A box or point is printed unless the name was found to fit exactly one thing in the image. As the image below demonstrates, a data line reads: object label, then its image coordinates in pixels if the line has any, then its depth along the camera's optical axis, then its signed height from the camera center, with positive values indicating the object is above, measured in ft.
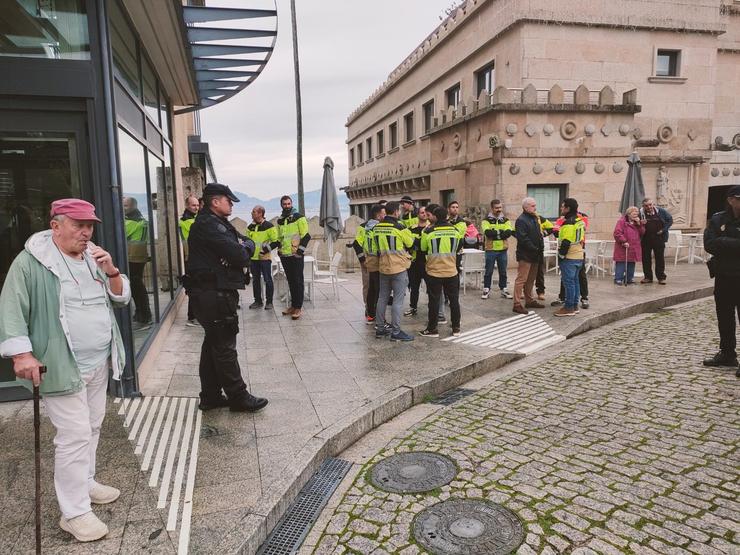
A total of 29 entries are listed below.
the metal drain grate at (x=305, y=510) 10.98 -6.70
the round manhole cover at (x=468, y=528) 10.60 -6.54
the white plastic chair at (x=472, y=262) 38.11 -3.71
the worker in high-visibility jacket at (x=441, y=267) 25.91 -2.77
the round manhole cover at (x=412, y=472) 13.08 -6.60
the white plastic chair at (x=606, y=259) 45.44 -4.44
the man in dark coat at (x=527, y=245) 30.35 -2.09
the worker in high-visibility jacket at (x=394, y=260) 24.85 -2.28
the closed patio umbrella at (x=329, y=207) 39.40 +0.25
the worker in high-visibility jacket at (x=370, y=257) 26.00 -2.37
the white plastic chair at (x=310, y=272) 35.42 -4.03
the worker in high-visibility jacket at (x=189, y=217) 29.43 -0.26
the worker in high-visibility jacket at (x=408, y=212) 33.17 -0.18
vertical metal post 78.79 +14.46
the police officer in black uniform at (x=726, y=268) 19.97 -2.31
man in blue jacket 38.78 -2.07
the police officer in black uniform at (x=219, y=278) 15.56 -1.92
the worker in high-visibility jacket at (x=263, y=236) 32.89 -1.49
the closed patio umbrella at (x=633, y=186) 43.80 +1.70
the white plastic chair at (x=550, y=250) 46.35 -3.62
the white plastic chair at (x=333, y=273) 36.68 -4.26
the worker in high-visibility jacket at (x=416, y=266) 29.73 -3.28
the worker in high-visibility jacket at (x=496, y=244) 35.27 -2.34
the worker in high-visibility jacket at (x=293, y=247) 30.40 -2.00
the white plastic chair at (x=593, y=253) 44.04 -3.70
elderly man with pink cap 9.76 -2.25
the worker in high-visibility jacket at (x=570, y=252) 29.81 -2.44
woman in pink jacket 38.91 -2.29
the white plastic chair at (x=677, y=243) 50.83 -3.66
